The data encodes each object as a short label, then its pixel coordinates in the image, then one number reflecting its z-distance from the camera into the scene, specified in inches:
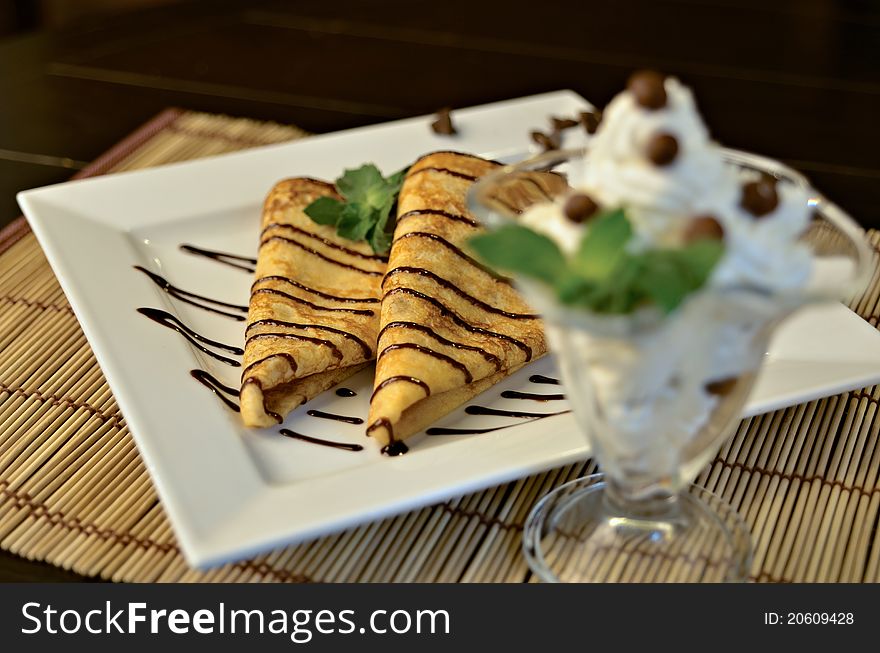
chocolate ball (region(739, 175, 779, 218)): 20.3
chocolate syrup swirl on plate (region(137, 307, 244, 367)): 26.9
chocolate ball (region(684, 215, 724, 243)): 19.5
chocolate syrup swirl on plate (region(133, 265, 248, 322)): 28.2
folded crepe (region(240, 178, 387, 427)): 25.6
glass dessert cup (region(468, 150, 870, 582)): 20.1
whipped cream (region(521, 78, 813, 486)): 20.0
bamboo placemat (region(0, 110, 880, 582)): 23.1
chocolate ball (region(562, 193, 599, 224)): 20.2
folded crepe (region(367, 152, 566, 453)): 24.8
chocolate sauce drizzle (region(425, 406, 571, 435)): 25.1
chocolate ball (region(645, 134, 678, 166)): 20.1
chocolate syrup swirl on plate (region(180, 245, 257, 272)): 29.7
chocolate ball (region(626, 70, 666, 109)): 20.4
